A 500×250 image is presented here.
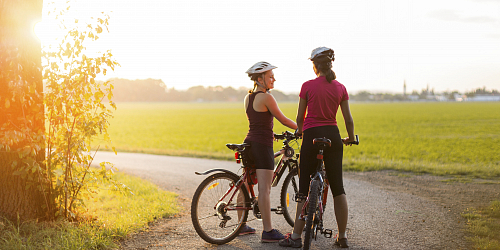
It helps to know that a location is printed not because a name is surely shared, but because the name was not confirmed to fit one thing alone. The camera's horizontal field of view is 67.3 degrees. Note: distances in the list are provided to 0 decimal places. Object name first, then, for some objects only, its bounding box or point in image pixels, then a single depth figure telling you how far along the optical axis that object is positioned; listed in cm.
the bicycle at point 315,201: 388
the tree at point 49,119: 448
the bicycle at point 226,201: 432
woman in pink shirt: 394
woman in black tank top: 420
